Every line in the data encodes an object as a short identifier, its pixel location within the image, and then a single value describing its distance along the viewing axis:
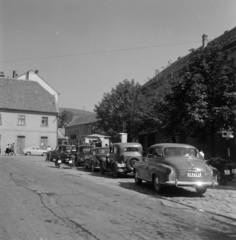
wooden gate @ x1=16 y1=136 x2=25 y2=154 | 44.74
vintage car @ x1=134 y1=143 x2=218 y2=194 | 9.84
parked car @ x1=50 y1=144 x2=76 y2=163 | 25.57
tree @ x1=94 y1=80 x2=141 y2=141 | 31.54
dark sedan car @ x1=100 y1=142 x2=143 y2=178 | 15.06
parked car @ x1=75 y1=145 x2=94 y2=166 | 22.83
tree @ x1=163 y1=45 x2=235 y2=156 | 16.73
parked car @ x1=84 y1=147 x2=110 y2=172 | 18.56
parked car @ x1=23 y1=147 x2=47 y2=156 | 41.03
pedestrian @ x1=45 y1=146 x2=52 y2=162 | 28.55
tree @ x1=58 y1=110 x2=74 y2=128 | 117.76
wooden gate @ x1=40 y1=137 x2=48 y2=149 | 46.16
